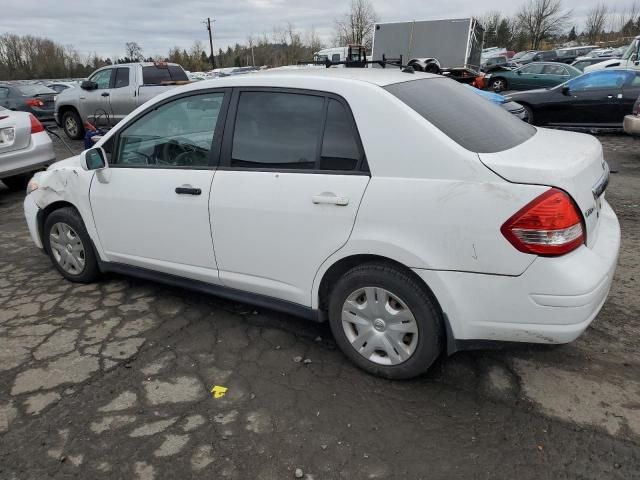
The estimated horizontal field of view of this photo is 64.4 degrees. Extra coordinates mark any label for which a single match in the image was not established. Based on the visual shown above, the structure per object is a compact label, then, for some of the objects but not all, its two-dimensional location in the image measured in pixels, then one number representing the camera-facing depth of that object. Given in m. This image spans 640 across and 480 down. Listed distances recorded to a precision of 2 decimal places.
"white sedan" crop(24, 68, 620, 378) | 2.34
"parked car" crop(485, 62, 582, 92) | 16.88
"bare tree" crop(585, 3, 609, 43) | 62.78
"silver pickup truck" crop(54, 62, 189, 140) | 11.52
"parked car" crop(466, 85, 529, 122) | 10.27
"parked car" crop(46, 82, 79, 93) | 19.86
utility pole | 59.93
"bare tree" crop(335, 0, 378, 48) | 46.47
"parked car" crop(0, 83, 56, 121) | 13.95
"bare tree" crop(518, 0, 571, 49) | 53.91
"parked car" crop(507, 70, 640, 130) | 10.34
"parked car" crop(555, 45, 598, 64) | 34.06
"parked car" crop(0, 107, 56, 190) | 6.91
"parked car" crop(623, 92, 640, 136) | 8.02
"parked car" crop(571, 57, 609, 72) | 22.39
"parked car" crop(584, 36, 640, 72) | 13.35
